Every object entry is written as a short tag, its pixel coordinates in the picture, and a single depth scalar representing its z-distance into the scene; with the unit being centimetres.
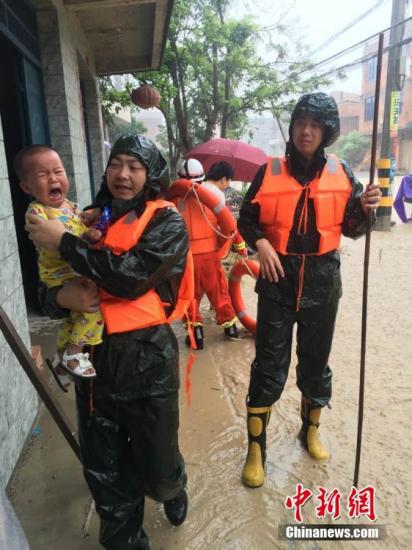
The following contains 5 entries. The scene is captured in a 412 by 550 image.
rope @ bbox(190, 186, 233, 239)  429
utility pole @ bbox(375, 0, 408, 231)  1038
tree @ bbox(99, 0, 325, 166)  1191
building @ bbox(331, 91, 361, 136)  4209
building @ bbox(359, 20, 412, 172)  3166
